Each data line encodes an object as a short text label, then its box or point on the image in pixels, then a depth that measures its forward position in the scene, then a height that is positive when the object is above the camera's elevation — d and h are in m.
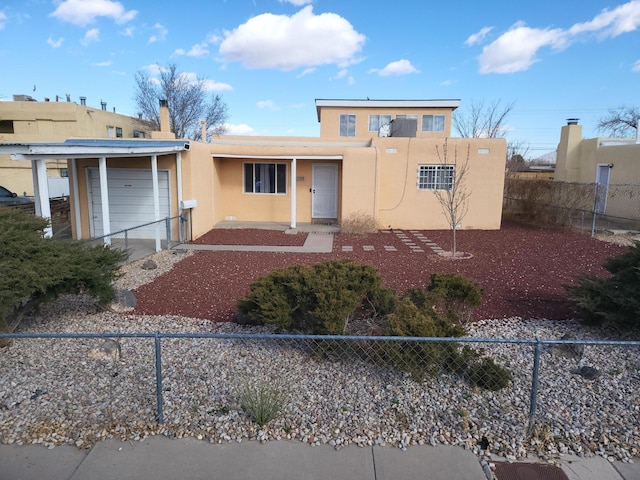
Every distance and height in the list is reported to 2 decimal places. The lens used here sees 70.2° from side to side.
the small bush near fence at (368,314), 4.17 -1.50
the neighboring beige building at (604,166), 18.20 +0.30
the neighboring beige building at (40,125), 27.23 +2.48
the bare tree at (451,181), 15.11 -0.36
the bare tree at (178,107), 37.34 +4.79
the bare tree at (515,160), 25.94 +0.72
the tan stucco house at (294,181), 12.55 -0.45
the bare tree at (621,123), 37.21 +4.11
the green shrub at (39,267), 4.69 -1.16
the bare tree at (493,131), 30.74 +2.67
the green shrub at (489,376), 4.16 -1.87
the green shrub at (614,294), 5.17 -1.43
